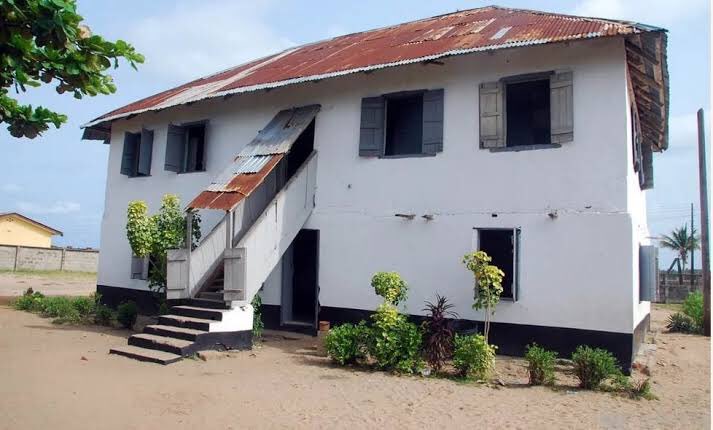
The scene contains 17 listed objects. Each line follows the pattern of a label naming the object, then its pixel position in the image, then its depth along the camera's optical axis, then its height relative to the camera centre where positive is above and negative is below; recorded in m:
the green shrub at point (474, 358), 7.96 -1.13
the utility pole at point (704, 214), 15.19 +2.37
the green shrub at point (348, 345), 8.68 -1.09
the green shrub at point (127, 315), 12.10 -1.06
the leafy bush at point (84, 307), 13.52 -1.04
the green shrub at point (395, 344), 8.34 -1.02
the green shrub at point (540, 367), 7.60 -1.16
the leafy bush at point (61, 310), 12.85 -1.13
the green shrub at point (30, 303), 14.60 -1.09
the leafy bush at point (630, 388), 7.20 -1.36
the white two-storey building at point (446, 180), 8.88 +1.90
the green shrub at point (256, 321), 10.48 -0.94
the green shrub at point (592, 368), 7.41 -1.11
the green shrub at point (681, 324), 15.01 -0.95
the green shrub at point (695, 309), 15.16 -0.51
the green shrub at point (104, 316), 12.52 -1.16
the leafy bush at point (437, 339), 8.41 -0.91
